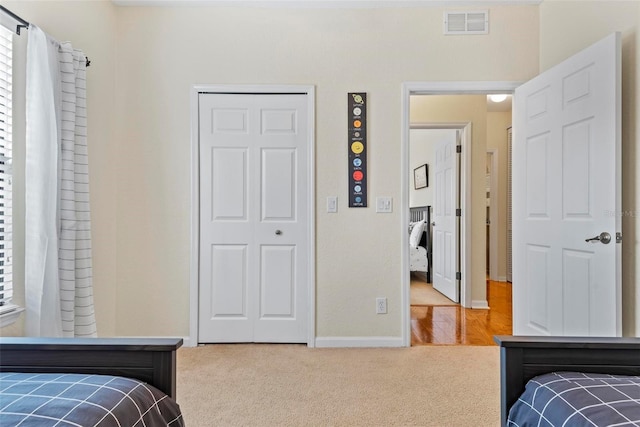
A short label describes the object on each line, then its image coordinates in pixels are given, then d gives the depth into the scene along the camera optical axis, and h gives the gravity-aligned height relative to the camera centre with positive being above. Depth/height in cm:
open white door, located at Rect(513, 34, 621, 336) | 199 +11
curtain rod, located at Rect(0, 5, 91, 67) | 184 +100
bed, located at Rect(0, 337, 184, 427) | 85 -44
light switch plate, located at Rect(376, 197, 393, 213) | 285 +8
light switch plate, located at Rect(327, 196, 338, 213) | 284 +8
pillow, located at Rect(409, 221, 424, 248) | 538 -28
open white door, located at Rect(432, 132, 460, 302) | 420 -6
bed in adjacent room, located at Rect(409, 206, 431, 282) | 523 -42
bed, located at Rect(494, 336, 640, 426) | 98 -44
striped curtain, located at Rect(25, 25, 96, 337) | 197 +11
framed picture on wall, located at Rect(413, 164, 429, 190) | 527 +57
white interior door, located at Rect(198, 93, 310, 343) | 286 +11
